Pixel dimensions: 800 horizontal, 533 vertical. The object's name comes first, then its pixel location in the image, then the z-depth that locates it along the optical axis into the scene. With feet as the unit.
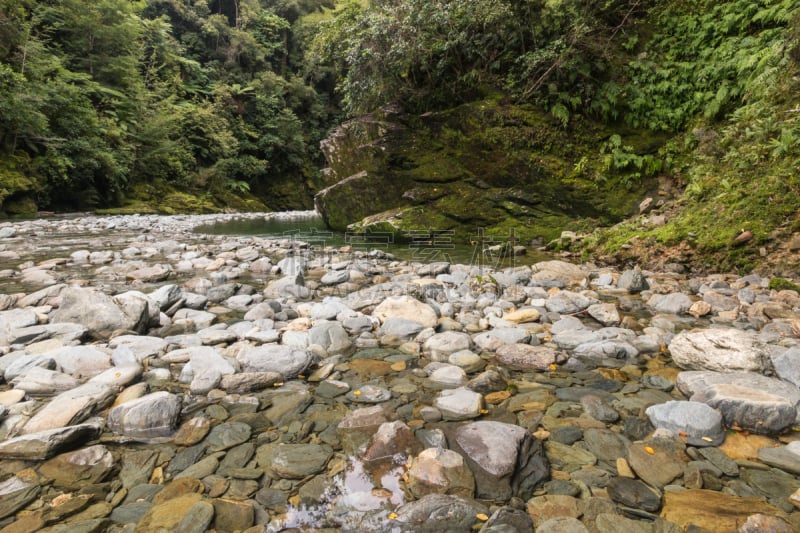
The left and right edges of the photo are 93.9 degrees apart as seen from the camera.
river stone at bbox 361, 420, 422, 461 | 5.45
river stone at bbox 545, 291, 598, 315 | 12.30
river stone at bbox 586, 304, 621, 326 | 11.08
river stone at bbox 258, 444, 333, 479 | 5.19
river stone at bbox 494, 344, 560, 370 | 8.52
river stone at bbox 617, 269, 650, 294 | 14.30
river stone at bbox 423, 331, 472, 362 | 9.20
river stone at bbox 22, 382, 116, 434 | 5.74
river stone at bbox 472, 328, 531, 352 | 9.54
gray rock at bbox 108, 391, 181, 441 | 5.91
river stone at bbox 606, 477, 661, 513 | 4.47
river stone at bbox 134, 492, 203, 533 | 4.17
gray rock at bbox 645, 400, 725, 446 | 5.56
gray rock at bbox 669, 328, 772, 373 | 7.17
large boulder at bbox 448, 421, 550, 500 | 4.83
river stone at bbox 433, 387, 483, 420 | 6.56
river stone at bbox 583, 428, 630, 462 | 5.45
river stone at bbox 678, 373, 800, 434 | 5.67
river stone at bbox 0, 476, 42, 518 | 4.35
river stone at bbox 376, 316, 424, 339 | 10.38
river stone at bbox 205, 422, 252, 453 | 5.74
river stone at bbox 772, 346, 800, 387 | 6.73
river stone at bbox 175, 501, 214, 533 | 4.12
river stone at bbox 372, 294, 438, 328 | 10.97
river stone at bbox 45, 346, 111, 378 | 7.73
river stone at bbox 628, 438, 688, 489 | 4.89
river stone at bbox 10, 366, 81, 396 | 6.95
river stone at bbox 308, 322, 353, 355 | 9.55
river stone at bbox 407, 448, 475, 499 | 4.78
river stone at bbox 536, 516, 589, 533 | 4.07
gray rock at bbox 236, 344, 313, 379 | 8.15
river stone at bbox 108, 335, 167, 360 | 8.67
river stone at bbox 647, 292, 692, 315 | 11.84
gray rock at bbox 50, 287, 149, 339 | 9.92
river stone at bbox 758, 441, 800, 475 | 4.96
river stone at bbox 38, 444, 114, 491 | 4.87
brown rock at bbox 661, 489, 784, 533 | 4.08
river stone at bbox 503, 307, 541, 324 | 11.37
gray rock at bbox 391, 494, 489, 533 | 4.17
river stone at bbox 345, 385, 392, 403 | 7.22
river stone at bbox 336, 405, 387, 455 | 5.83
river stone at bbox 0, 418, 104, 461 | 5.16
